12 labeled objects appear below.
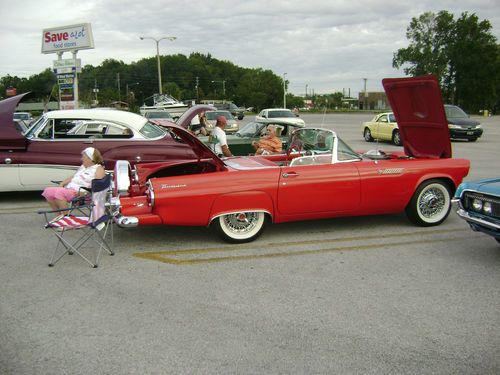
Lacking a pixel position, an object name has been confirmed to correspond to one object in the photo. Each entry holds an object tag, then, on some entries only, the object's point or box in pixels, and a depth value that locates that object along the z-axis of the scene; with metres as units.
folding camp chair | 5.15
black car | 20.27
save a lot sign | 20.06
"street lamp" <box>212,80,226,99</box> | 127.29
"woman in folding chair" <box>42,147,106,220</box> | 6.24
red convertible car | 5.55
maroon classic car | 8.23
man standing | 9.40
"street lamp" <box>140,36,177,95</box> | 49.11
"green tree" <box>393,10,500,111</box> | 72.44
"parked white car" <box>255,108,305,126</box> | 28.92
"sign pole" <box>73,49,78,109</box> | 19.89
